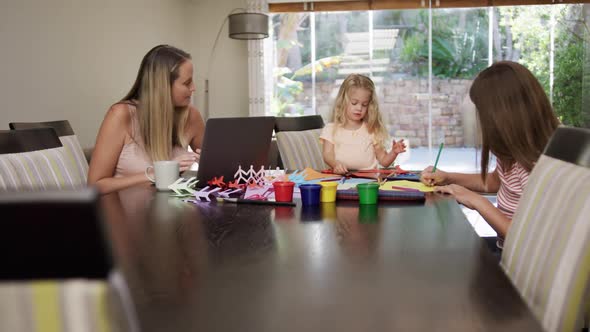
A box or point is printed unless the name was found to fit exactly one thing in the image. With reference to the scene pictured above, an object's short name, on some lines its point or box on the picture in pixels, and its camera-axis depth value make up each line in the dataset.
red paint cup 1.78
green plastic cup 1.74
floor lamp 6.14
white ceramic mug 2.08
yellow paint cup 1.78
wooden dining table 0.77
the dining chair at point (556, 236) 0.98
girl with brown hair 1.69
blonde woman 2.42
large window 7.35
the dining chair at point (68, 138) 3.18
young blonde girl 3.24
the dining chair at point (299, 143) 3.14
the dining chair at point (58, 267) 0.43
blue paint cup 1.71
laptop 1.95
